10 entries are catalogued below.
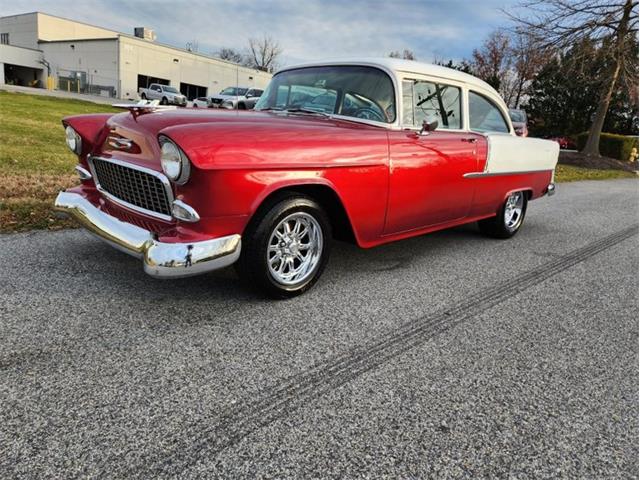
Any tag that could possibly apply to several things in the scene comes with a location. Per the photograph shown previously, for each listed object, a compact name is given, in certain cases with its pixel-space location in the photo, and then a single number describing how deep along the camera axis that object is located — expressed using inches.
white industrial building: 1844.2
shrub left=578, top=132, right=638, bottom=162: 933.2
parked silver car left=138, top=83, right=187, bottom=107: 1243.2
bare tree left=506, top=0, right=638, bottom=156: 701.9
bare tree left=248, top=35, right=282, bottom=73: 2586.1
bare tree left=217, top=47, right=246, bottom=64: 2869.1
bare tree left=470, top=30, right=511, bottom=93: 1400.1
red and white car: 106.5
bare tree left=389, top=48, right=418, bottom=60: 1785.1
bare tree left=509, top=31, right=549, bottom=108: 730.8
